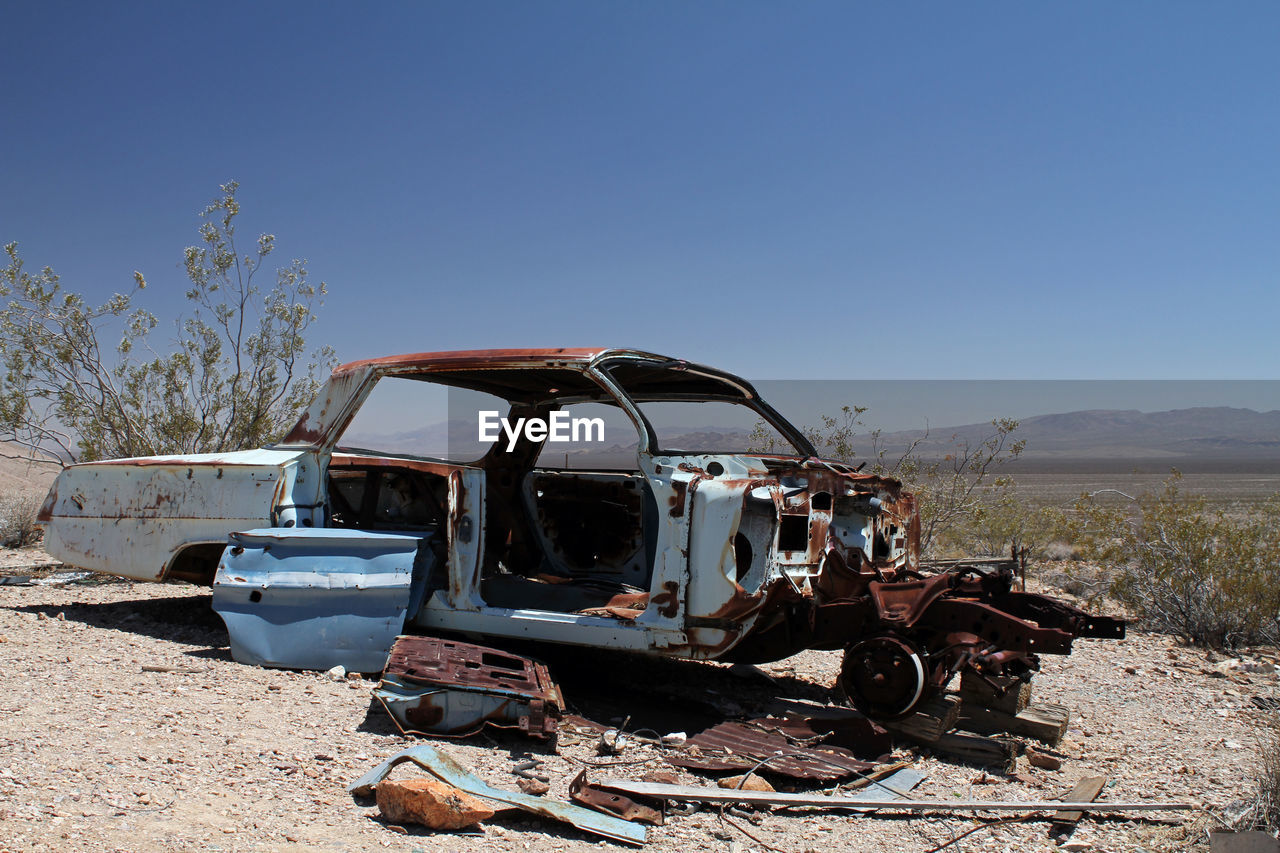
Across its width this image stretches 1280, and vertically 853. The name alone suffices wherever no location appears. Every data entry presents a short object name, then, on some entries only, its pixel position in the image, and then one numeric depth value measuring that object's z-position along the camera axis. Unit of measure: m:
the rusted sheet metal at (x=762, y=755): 3.81
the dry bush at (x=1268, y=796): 3.34
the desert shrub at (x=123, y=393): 10.89
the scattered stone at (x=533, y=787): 3.46
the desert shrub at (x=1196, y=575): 7.33
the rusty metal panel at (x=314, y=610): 4.72
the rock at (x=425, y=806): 3.00
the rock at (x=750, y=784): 3.67
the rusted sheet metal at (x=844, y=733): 4.12
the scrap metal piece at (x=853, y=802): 3.47
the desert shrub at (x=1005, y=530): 12.04
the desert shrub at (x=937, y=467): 10.85
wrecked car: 4.29
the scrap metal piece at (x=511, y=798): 3.11
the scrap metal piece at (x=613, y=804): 3.30
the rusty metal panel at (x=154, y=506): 5.23
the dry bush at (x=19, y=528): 11.05
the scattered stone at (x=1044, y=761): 4.24
